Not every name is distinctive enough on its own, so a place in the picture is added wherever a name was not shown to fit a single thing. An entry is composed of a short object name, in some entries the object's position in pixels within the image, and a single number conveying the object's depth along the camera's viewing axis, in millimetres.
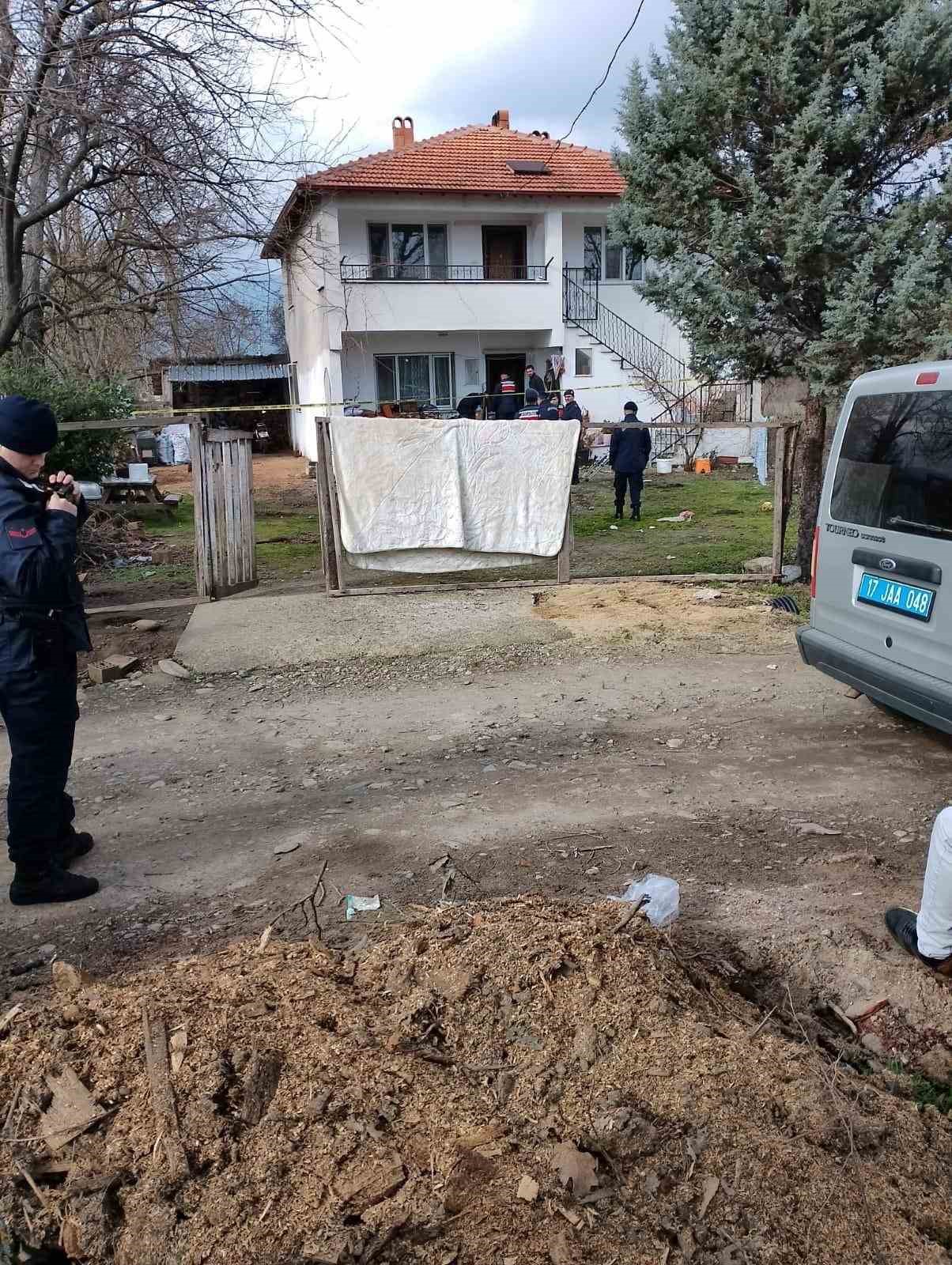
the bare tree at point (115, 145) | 9031
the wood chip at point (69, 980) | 2971
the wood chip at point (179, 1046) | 2545
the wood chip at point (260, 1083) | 2422
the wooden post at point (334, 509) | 8953
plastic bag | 3580
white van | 4637
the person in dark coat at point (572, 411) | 17969
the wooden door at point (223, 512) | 8914
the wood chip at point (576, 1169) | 2172
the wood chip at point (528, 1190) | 2143
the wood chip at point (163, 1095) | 2281
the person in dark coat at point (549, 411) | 18281
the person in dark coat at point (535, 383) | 21938
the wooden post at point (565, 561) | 9570
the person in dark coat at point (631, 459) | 13844
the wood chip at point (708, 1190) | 2143
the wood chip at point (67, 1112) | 2379
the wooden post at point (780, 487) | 9070
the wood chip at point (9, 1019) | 2770
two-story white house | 23406
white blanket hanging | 8984
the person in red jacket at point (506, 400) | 20422
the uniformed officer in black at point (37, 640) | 3691
